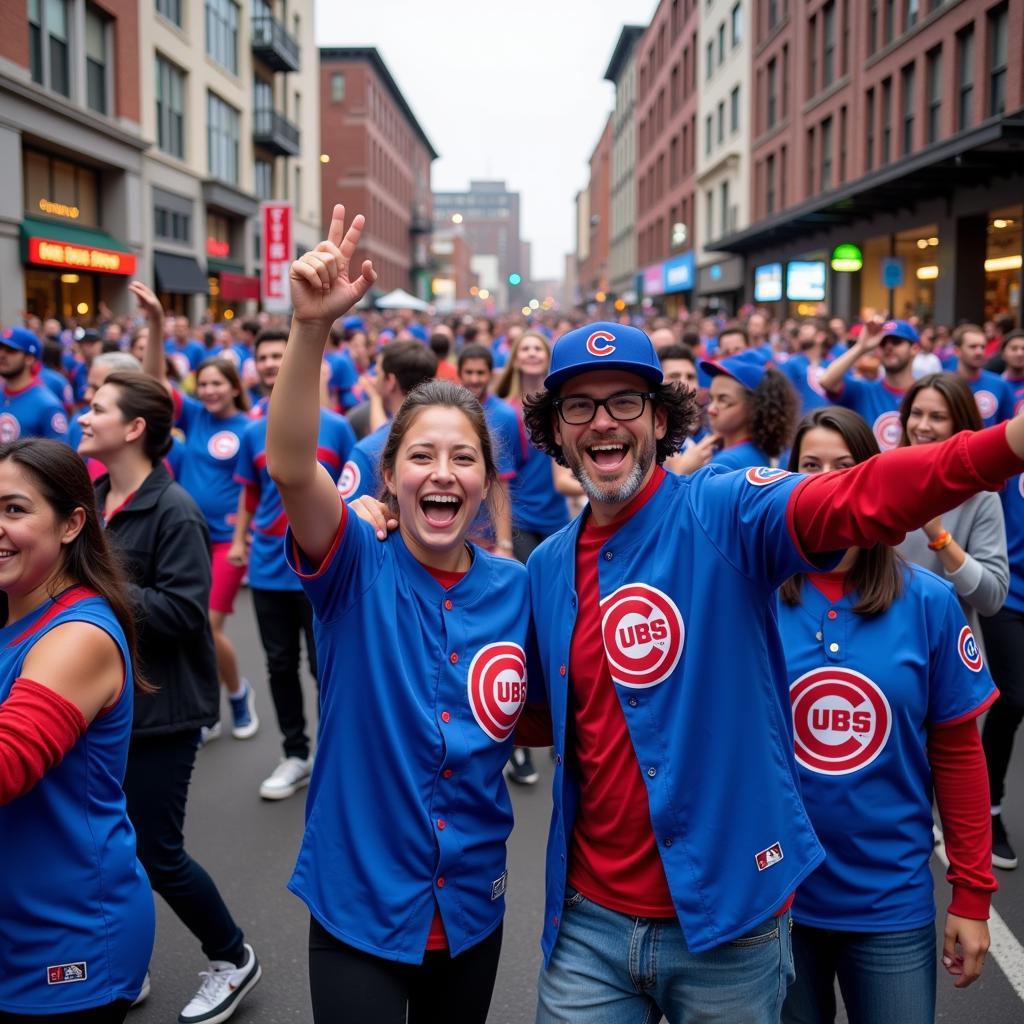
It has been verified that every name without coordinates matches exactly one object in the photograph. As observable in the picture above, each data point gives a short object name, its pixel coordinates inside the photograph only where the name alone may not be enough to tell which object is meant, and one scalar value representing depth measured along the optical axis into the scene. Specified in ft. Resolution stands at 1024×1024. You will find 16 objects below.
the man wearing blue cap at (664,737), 7.31
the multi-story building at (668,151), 177.78
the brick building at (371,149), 222.48
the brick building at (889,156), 68.74
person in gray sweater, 14.61
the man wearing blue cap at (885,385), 24.49
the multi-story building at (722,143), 142.41
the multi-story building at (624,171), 255.91
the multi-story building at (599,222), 318.65
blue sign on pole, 64.08
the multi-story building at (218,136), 97.25
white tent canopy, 132.46
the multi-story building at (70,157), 68.13
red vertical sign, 45.78
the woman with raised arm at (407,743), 7.55
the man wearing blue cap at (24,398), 25.26
